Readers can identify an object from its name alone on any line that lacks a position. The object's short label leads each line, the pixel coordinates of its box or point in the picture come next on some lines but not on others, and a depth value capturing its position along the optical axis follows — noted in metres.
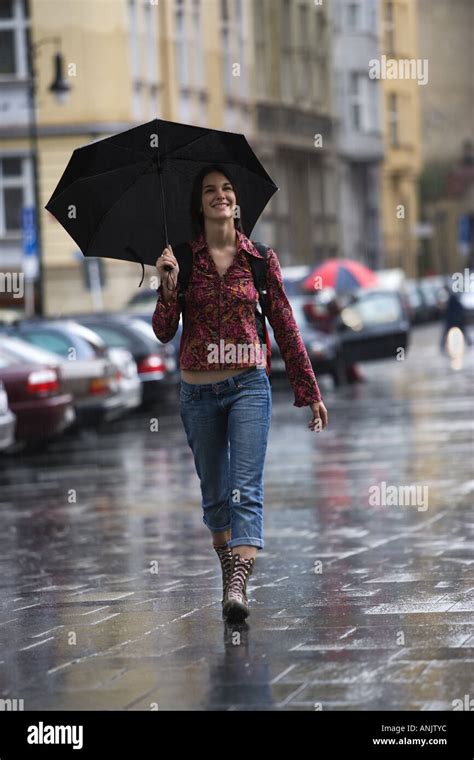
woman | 7.89
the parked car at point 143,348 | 27.70
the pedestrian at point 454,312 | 41.72
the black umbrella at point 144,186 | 8.18
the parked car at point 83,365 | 23.36
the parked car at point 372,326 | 34.59
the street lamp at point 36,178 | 36.59
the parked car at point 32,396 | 19.95
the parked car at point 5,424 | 17.94
